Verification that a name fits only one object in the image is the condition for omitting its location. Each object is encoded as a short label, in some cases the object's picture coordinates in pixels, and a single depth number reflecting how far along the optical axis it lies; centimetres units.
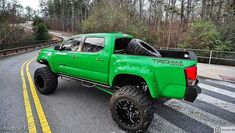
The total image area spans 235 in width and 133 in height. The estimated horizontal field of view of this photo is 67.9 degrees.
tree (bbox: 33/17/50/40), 2987
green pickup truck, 312
